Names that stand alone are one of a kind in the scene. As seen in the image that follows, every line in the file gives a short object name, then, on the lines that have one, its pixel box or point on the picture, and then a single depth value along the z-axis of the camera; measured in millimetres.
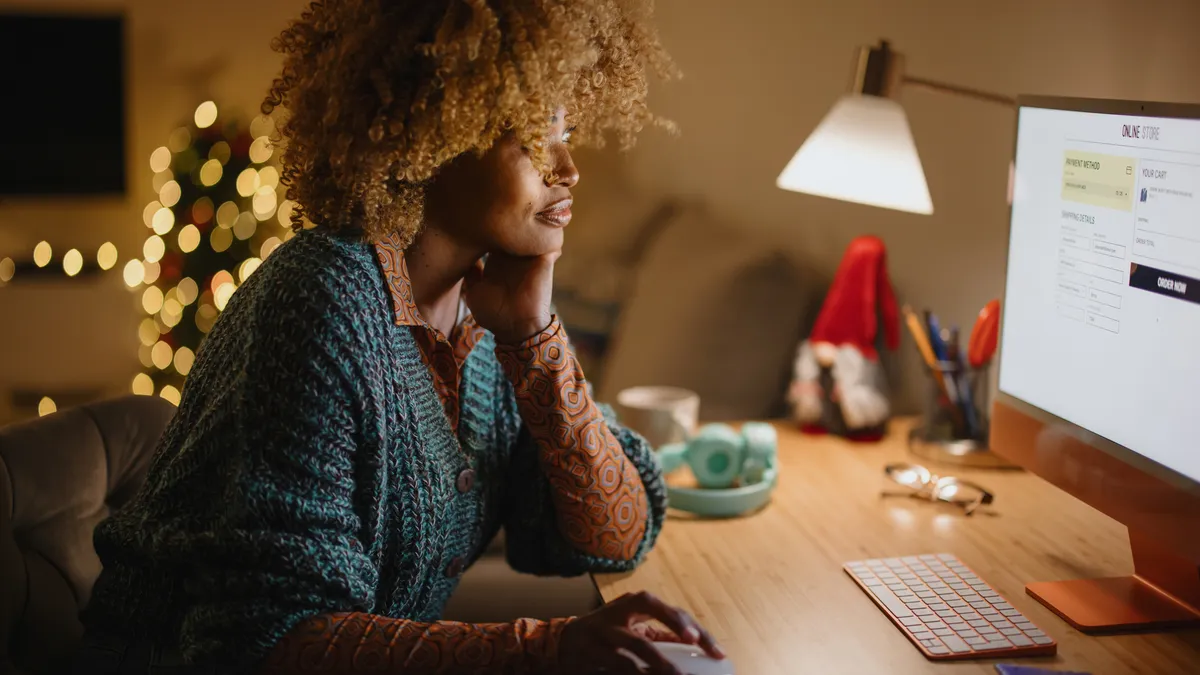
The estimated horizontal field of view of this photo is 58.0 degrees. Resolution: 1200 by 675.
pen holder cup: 1672
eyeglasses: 1478
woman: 964
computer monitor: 1037
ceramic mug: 1637
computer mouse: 976
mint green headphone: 1452
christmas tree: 2449
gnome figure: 1777
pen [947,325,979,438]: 1678
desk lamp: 1599
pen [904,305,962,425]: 1682
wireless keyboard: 1063
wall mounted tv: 2531
